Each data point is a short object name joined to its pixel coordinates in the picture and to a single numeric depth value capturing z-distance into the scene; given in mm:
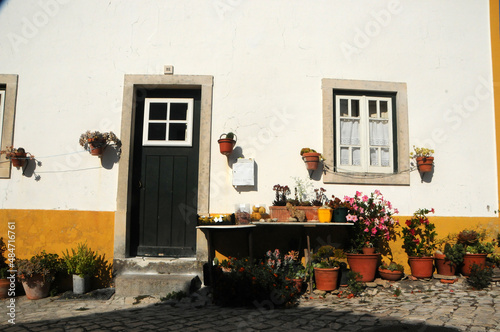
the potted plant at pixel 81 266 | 5117
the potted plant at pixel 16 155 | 5505
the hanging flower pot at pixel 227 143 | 5398
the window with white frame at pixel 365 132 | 5723
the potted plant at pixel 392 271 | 5223
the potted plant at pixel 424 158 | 5637
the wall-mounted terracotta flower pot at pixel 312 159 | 5445
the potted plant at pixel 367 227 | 5199
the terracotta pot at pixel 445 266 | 5418
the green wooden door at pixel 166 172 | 5668
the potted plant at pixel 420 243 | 5379
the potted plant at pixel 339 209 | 5195
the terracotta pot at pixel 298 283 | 4800
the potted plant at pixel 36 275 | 4969
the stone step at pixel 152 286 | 4922
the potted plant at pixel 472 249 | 5375
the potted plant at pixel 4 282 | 5043
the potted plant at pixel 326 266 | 4883
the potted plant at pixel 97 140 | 5406
